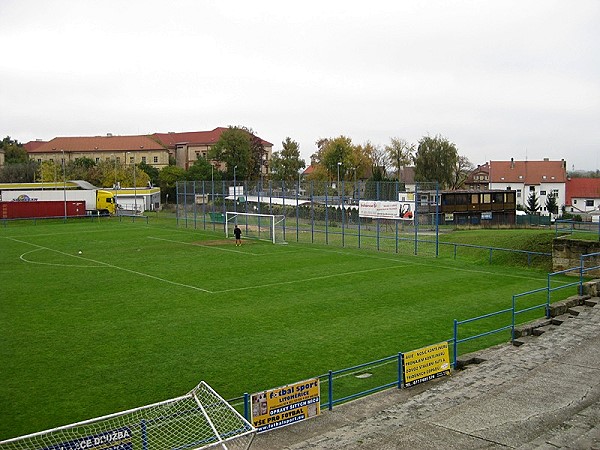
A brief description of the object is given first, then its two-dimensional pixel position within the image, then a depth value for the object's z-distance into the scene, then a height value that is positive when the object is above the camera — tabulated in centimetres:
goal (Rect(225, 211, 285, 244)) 4841 -325
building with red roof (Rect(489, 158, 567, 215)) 9625 +81
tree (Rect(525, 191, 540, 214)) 8584 -303
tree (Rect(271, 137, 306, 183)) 10838 +404
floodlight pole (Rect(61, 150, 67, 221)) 6962 -95
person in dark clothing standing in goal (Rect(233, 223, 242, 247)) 4481 -353
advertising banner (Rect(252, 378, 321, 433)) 1259 -453
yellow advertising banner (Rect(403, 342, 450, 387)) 1555 -456
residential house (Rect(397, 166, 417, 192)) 10644 +191
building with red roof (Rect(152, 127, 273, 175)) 12392 +856
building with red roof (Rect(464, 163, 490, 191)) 11594 +104
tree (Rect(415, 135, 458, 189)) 9519 +375
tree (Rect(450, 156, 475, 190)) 9926 +216
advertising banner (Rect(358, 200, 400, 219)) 4022 -157
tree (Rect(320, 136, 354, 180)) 10169 +481
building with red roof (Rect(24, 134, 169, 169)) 12044 +743
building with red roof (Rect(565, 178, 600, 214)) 9531 -164
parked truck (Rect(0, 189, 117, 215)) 7038 -95
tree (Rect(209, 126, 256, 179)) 10200 +599
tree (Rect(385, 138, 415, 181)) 10942 +560
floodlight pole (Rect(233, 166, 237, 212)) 5065 -113
